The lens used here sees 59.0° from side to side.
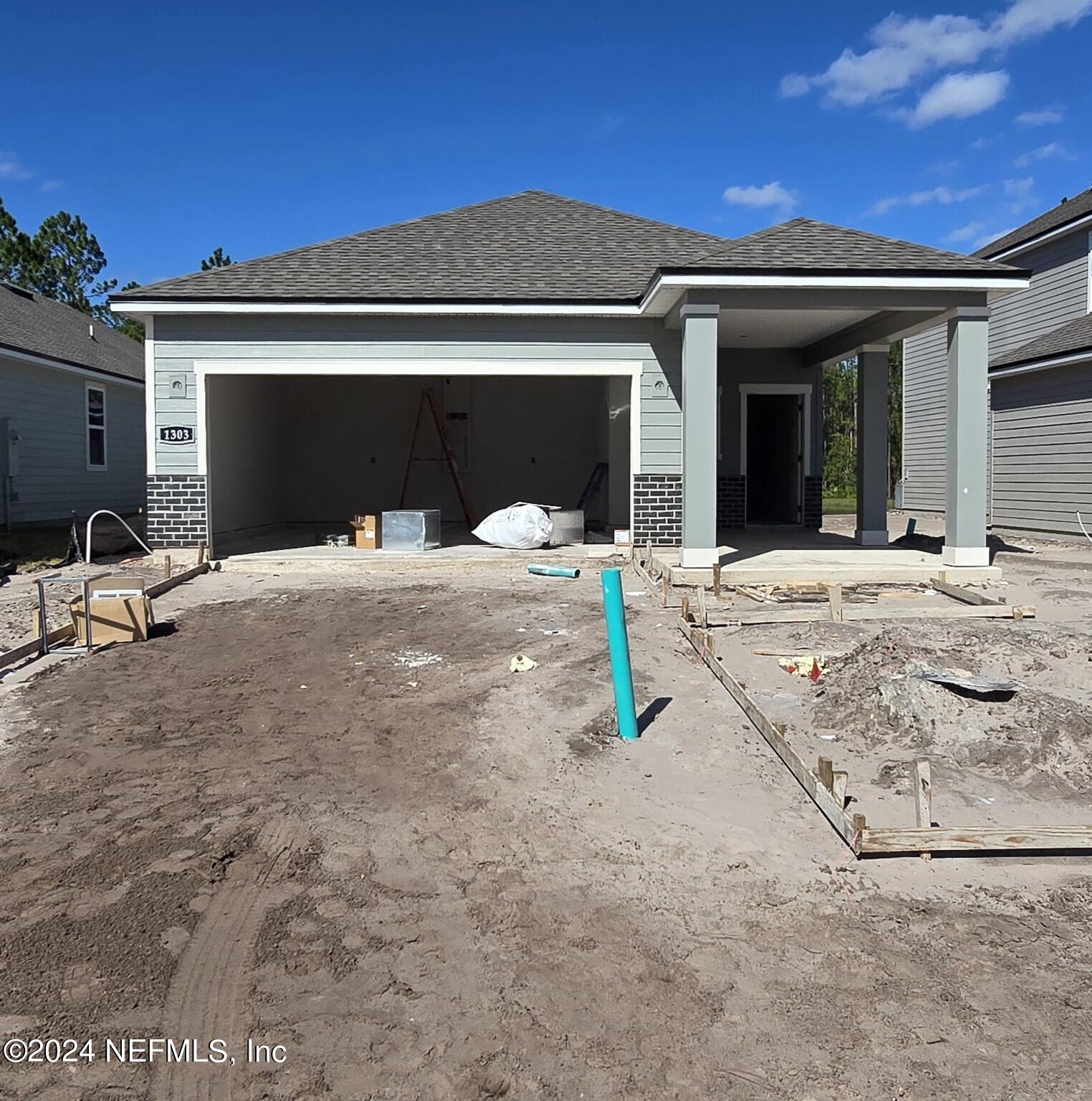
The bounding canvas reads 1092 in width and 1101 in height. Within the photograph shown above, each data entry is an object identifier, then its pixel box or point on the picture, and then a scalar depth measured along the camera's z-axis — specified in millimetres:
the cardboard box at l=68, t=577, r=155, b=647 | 8383
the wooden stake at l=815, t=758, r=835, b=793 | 4496
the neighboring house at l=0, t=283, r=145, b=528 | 17750
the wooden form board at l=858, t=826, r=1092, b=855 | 3957
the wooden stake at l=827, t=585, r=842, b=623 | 8805
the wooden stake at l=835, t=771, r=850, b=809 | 4418
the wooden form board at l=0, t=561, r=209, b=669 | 7469
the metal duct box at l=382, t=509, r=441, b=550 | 14625
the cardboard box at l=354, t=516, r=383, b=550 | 14922
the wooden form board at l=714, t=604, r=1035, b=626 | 8953
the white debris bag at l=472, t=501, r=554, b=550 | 14523
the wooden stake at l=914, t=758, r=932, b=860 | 4125
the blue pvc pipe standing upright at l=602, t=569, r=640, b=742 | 5699
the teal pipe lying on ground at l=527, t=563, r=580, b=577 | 12398
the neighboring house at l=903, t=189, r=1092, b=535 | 18016
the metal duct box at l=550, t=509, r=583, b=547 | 15109
